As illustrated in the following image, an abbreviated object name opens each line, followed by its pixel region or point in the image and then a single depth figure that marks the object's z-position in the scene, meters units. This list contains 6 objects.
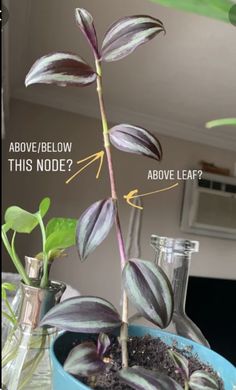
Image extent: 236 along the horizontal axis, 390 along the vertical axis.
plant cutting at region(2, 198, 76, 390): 0.41
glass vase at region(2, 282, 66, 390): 0.40
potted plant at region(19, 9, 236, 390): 0.30
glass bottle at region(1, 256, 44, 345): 0.43
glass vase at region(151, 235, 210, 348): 0.44
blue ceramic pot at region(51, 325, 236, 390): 0.29
